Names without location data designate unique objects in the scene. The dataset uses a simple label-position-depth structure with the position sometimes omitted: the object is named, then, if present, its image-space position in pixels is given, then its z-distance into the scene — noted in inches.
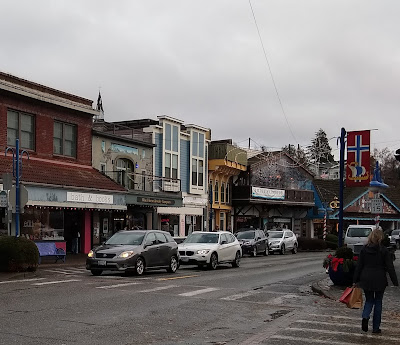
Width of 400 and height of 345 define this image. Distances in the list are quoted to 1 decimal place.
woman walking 370.0
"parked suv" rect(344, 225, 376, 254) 1166.6
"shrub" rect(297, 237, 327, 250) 1841.8
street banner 716.7
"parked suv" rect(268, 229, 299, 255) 1555.1
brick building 1033.5
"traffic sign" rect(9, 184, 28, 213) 813.9
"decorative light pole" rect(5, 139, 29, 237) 804.4
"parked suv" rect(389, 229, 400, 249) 2024.4
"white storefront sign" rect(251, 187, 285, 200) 1895.1
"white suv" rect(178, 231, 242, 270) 908.0
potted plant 629.9
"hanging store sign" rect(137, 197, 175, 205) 1259.2
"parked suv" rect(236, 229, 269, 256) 1381.6
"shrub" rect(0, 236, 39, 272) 767.1
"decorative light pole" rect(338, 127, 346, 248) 719.1
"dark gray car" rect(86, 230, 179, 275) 752.3
